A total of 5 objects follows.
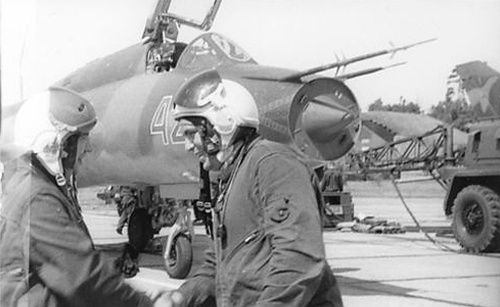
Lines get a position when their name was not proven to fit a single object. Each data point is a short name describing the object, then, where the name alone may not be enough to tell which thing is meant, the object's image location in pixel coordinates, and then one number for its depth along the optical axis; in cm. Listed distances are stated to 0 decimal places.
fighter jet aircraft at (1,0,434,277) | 695
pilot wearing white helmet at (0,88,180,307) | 263
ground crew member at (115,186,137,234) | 1152
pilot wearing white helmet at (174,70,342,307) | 252
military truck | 1143
